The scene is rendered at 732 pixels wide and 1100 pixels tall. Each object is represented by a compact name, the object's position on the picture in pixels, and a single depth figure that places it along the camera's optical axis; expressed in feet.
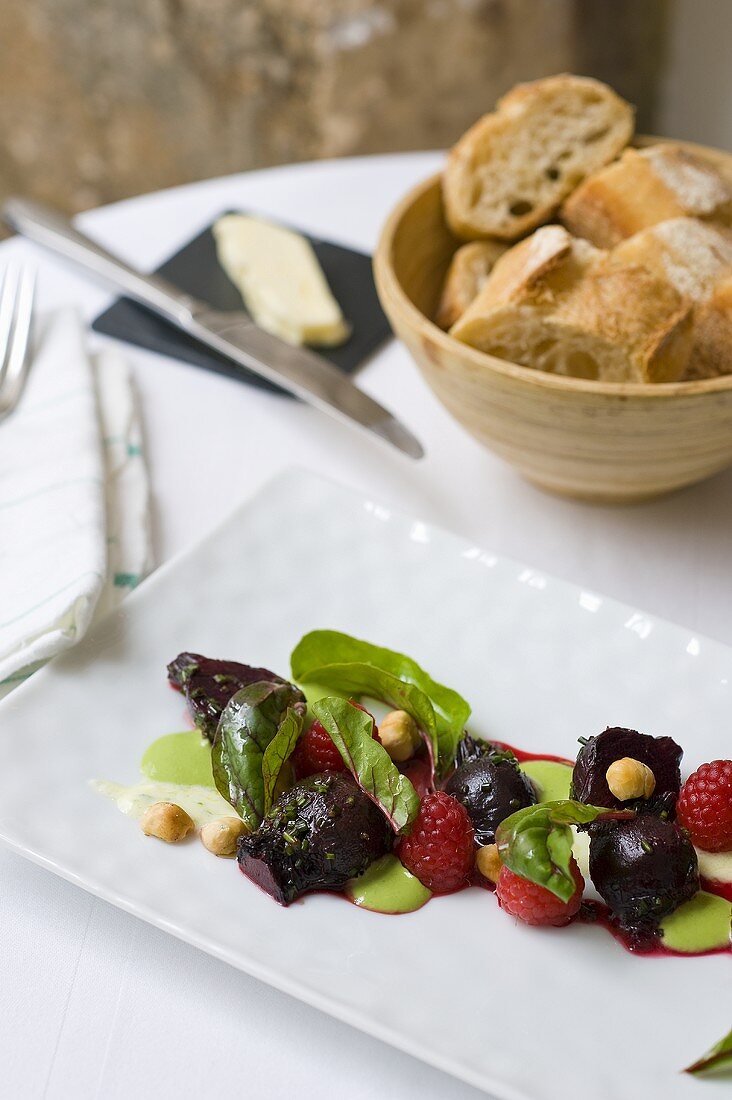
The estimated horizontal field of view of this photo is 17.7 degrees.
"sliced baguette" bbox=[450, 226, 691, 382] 2.40
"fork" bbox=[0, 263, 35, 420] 2.82
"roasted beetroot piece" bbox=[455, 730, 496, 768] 2.22
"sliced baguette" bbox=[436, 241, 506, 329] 2.64
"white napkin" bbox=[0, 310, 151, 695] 2.37
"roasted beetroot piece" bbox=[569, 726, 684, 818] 2.14
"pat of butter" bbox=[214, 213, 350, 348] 2.98
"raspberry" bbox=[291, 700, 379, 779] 2.20
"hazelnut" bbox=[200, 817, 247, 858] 2.14
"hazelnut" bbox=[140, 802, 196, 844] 2.15
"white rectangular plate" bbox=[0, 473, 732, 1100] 2.00
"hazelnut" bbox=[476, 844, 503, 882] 2.11
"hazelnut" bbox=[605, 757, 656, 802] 2.12
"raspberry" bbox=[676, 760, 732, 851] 2.11
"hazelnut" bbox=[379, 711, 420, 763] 2.22
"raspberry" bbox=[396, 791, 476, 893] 2.10
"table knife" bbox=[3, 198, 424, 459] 2.73
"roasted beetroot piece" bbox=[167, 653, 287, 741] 2.25
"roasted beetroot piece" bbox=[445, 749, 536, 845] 2.15
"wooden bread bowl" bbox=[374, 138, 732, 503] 2.34
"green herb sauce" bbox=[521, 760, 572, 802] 2.21
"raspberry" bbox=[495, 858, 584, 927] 2.05
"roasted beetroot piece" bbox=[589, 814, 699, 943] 2.06
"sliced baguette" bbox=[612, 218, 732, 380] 2.47
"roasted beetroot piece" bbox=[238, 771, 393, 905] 2.09
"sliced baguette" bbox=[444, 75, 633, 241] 2.71
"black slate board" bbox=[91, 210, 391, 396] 2.96
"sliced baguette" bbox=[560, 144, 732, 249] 2.58
